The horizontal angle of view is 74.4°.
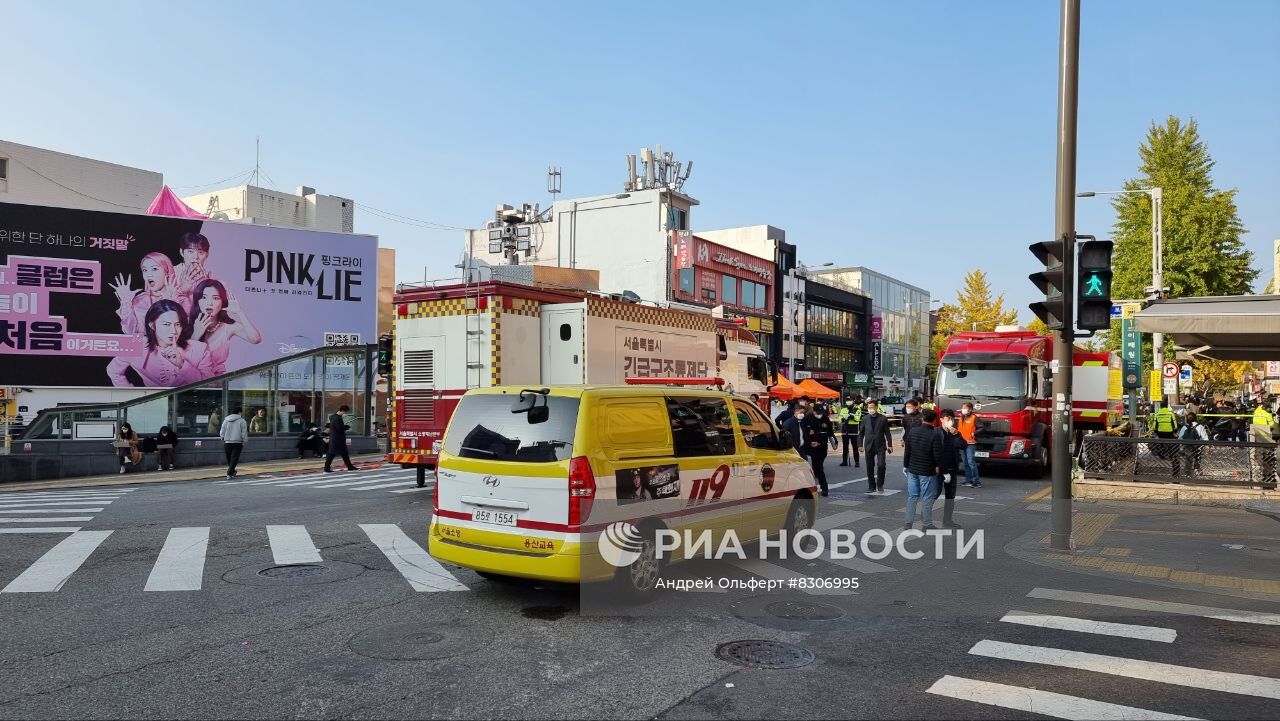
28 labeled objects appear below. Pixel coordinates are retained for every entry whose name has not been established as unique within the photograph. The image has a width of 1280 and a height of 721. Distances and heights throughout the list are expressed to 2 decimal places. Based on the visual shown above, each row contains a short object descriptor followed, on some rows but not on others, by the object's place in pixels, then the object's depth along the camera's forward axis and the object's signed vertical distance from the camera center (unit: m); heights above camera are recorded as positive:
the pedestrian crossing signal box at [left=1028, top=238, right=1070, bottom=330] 10.05 +1.20
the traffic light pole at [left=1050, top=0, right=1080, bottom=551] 10.02 +1.65
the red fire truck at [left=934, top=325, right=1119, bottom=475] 18.39 -0.20
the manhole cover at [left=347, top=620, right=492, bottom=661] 5.89 -1.95
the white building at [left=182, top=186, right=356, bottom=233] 53.44 +10.72
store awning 10.17 +0.83
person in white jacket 19.97 -1.53
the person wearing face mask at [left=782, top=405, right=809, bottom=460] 14.87 -0.95
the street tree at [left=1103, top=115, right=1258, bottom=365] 36.12 +6.76
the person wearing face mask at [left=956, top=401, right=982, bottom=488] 17.09 -1.24
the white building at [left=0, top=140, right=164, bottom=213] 42.47 +10.01
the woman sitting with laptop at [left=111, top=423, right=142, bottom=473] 22.50 -2.00
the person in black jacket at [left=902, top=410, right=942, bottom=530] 10.90 -1.04
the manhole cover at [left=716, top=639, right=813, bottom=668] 5.78 -1.96
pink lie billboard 30.36 +2.94
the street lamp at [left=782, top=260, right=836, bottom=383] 59.70 +4.66
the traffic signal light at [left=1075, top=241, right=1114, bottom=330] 10.05 +1.13
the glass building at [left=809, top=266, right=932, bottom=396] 76.75 +5.10
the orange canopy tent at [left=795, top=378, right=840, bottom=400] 30.91 -0.42
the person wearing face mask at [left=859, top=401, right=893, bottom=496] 15.82 -1.24
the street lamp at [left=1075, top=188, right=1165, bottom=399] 24.98 +3.68
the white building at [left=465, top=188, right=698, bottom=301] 52.00 +9.07
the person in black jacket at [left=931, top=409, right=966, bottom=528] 11.03 -1.15
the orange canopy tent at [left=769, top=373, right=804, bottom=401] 31.14 -0.45
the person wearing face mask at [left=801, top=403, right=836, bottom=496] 15.44 -1.16
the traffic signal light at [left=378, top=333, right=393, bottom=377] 15.46 +0.32
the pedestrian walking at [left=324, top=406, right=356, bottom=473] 21.31 -1.69
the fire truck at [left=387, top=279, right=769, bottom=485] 13.37 +0.50
